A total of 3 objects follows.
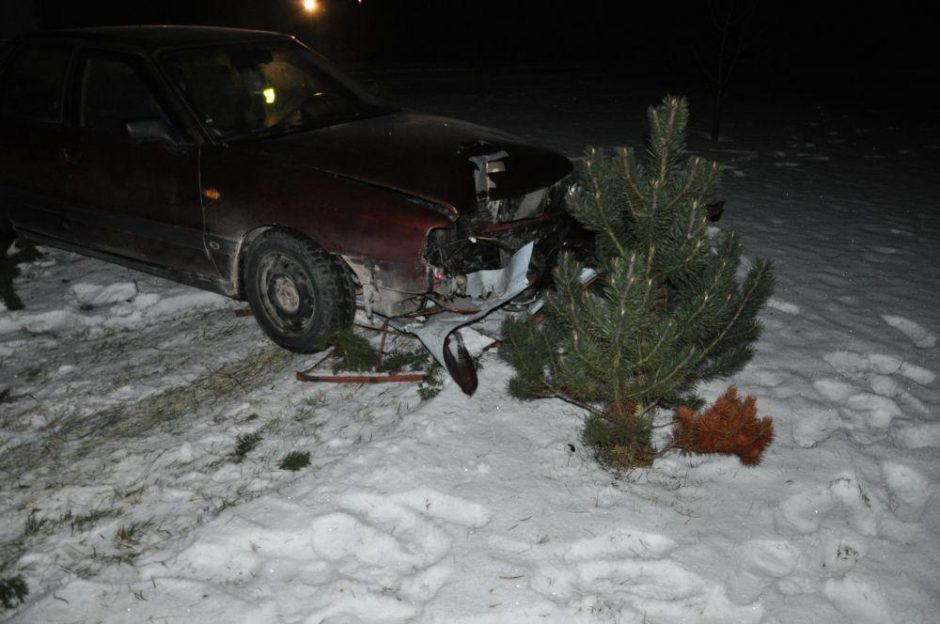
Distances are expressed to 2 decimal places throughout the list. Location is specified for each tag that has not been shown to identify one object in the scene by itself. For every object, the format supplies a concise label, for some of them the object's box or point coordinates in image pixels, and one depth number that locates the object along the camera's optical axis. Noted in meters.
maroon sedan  3.79
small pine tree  2.94
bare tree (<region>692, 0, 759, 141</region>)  8.77
